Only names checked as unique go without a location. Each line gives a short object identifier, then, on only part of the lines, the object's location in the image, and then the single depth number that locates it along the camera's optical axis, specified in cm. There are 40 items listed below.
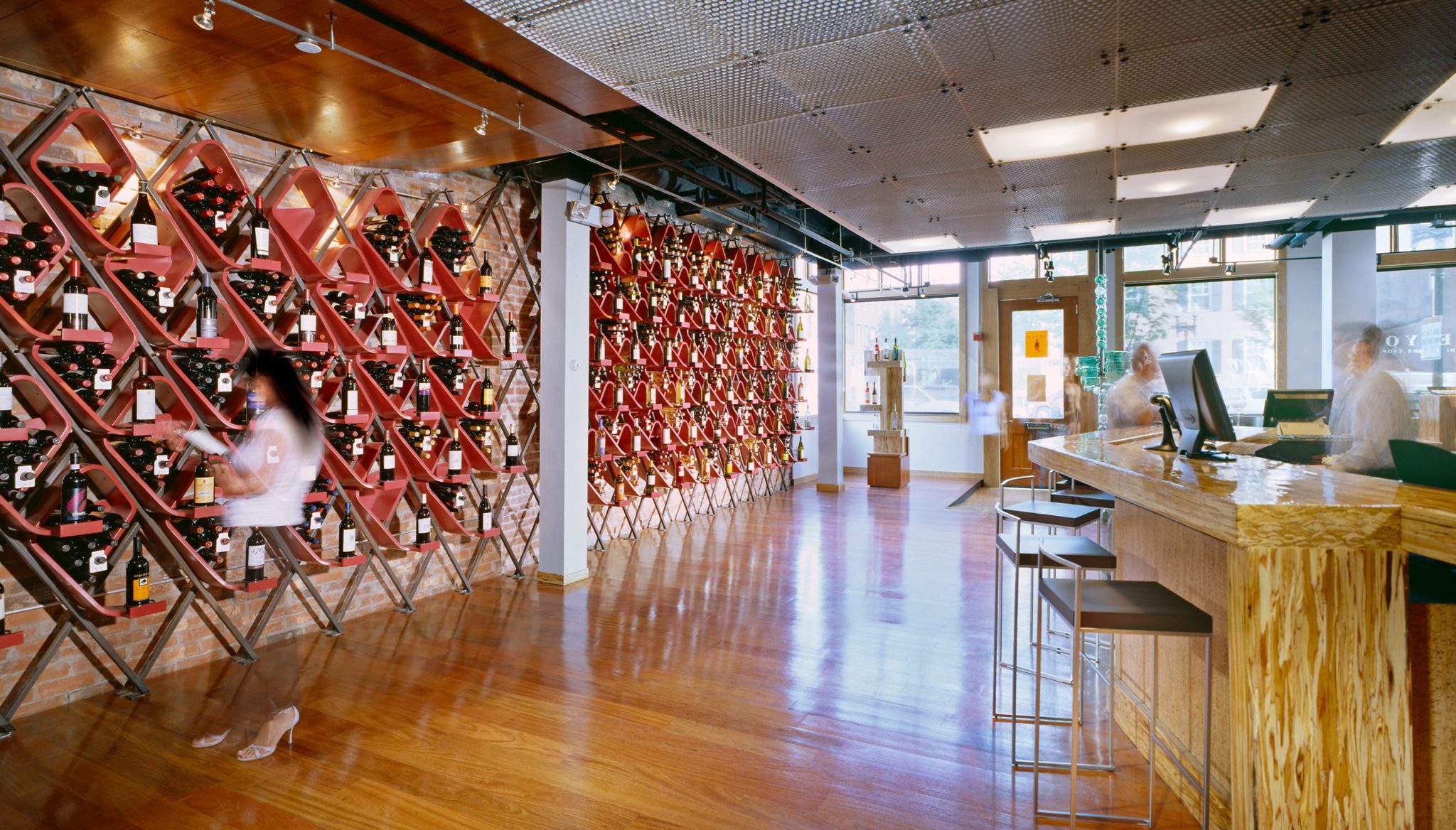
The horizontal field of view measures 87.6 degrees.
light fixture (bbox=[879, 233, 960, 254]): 753
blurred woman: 376
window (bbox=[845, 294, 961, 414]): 1084
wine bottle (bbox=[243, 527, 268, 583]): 375
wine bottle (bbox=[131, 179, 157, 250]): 328
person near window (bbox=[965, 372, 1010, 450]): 1041
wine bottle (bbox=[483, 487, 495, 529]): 504
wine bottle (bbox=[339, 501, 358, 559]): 420
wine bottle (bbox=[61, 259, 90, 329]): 311
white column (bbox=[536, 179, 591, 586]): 525
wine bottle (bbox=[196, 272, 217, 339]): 355
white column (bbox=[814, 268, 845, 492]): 969
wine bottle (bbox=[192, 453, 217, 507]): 352
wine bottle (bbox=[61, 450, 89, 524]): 310
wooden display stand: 989
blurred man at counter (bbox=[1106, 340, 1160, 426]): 575
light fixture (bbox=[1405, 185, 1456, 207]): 602
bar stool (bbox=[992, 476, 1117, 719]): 296
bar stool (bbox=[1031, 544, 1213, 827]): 205
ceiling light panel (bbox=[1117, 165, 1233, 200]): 534
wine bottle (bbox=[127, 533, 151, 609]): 329
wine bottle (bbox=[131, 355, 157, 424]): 331
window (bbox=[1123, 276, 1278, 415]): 906
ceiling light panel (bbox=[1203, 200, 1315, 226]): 643
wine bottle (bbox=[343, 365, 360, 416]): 418
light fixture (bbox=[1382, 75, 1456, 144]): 401
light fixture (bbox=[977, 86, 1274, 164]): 403
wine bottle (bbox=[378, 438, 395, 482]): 445
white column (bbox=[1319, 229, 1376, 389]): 808
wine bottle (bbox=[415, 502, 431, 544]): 459
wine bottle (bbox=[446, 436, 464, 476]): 485
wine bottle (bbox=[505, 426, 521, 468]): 524
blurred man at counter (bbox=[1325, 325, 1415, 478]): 364
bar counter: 180
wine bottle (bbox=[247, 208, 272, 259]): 375
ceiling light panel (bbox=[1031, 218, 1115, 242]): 694
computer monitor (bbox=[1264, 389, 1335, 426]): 516
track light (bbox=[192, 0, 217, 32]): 242
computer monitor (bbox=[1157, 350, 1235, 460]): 280
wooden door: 1006
